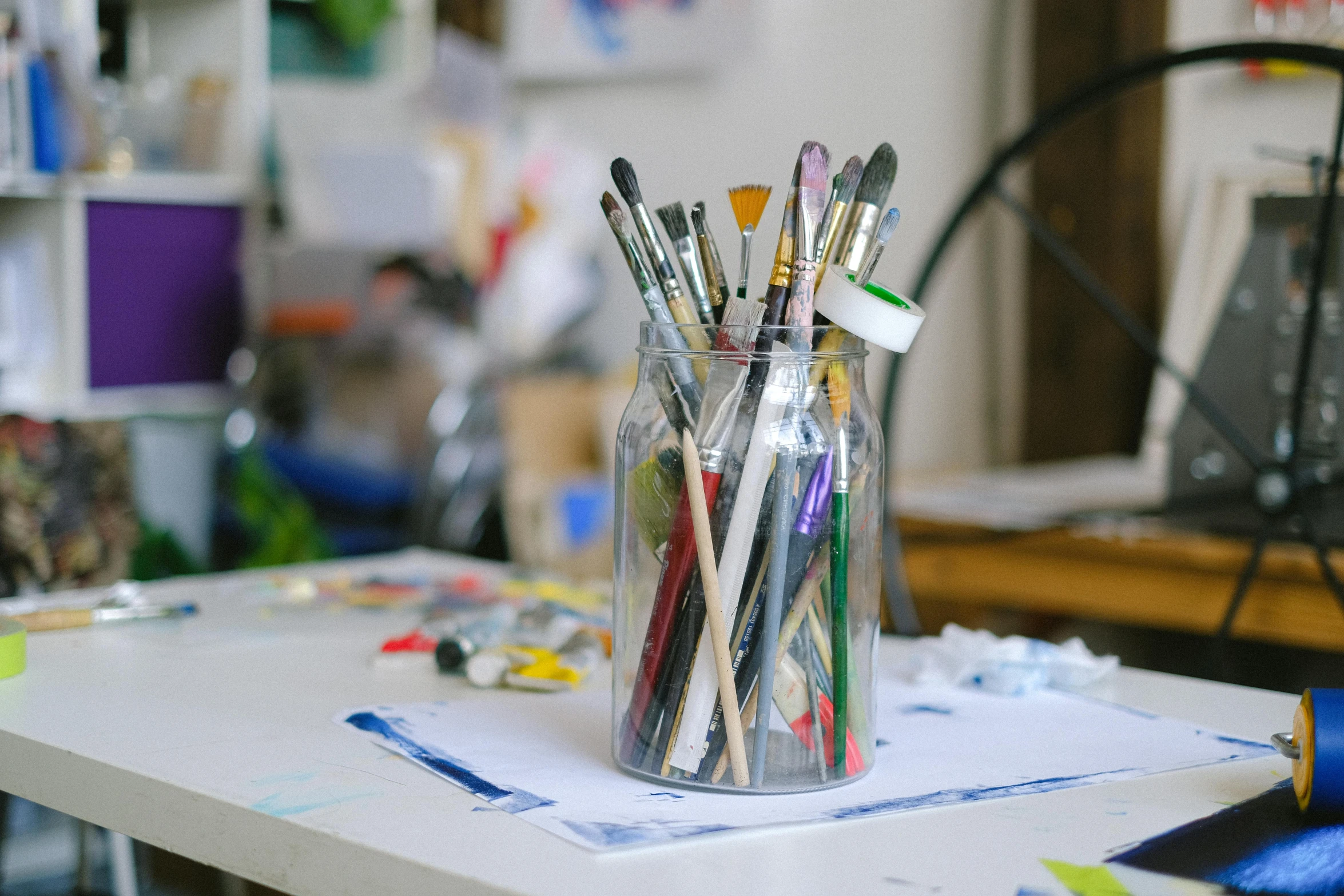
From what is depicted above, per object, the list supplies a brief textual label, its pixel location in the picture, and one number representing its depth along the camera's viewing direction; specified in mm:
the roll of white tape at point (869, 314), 1223
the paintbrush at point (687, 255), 1263
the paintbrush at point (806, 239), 1234
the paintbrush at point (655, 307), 1255
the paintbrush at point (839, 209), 1255
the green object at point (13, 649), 1431
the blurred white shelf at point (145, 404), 3471
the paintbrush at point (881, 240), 1263
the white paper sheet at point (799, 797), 1212
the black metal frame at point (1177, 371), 1556
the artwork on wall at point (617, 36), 4080
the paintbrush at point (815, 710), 1241
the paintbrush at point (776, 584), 1225
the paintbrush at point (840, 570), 1250
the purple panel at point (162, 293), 3649
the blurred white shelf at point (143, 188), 3362
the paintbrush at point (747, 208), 1258
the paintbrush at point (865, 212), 1262
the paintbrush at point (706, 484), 1238
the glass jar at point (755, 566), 1229
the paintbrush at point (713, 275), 1276
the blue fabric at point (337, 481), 3786
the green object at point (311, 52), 4401
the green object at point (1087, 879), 1138
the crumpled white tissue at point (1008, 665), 1445
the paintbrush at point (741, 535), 1228
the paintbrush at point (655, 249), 1252
